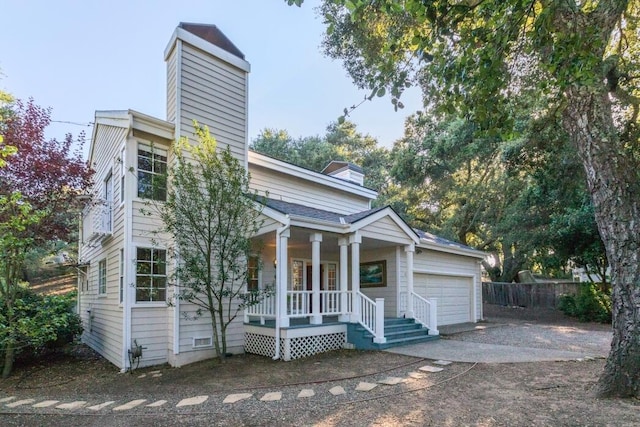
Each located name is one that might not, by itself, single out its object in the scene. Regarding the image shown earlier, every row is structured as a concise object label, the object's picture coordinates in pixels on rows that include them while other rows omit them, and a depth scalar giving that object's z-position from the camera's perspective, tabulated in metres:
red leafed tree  8.54
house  8.18
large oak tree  4.02
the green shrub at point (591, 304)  14.23
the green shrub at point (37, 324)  7.81
